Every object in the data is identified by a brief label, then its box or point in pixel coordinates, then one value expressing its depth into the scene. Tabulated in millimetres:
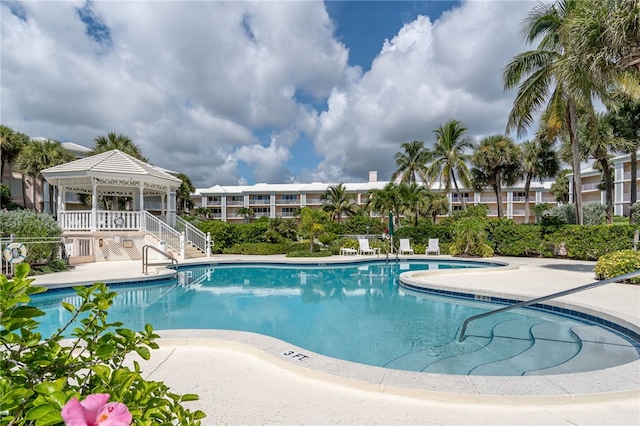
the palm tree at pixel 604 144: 20688
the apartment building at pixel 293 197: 50969
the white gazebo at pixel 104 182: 15344
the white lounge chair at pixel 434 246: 18531
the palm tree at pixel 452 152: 26734
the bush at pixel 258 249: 19203
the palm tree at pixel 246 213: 48159
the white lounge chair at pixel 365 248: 18869
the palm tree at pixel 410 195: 22875
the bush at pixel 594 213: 30472
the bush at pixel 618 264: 8594
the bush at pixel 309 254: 17828
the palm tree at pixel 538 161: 29438
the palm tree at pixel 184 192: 34950
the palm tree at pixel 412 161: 32031
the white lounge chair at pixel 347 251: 18852
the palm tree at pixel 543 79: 13773
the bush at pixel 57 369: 1055
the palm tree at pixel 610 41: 7297
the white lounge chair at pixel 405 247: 18797
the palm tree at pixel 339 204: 39062
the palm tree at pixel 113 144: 24827
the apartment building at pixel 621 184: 37625
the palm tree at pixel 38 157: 27016
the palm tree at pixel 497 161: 29812
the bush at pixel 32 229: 11016
